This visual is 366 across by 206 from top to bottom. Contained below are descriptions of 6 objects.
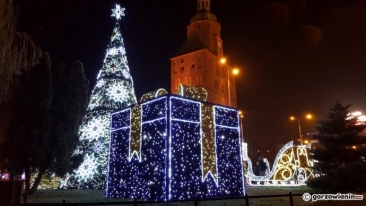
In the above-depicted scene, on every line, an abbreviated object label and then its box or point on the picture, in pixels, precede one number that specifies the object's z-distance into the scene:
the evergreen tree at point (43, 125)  16.20
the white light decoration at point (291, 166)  21.61
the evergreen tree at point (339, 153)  15.98
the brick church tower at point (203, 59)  58.56
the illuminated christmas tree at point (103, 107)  19.75
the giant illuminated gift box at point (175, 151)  12.81
